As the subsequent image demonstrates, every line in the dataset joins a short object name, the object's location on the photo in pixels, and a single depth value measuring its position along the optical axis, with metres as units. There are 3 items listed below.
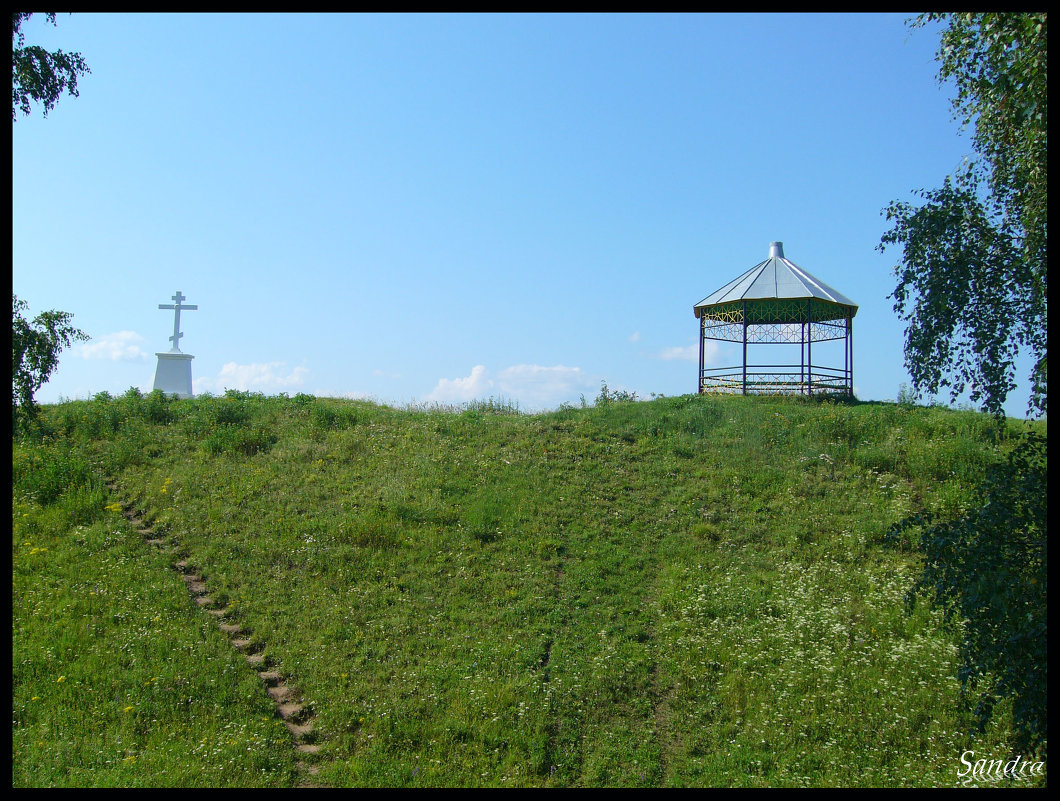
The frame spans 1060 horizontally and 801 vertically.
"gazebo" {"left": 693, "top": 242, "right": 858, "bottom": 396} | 22.28
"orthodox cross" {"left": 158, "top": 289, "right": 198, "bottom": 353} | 27.59
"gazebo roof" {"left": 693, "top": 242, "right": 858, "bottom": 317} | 22.38
